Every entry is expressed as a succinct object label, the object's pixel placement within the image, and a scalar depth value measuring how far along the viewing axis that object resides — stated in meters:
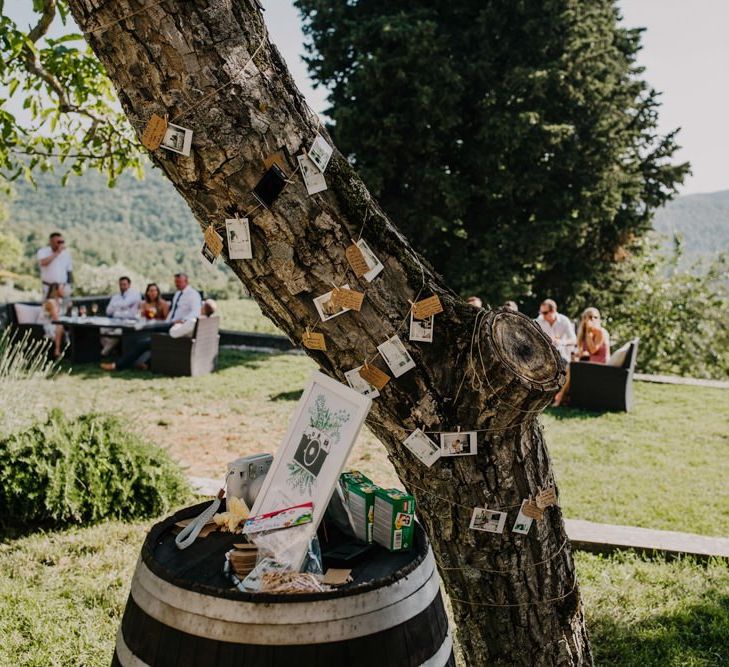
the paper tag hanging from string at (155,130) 1.76
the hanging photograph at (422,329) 2.05
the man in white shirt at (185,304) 11.12
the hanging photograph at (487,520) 2.18
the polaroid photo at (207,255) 1.97
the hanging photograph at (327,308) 1.97
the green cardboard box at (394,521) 1.88
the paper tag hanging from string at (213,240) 1.91
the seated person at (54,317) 11.59
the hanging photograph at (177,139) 1.77
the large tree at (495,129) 14.55
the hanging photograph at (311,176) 1.90
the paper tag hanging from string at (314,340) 2.02
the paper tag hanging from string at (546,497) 2.23
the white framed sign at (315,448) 1.88
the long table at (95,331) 10.92
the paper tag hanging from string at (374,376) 2.03
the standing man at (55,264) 12.02
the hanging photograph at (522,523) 2.21
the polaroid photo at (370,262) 1.99
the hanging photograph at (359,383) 2.04
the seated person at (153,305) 11.81
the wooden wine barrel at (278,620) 1.50
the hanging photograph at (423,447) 2.09
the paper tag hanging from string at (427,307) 2.06
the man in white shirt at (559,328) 9.57
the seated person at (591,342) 9.50
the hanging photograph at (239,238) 1.87
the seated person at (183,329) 10.42
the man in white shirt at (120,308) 11.95
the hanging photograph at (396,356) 2.02
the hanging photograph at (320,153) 1.91
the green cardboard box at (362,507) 1.93
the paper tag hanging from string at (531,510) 2.21
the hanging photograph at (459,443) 2.09
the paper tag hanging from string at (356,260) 1.97
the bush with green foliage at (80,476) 4.67
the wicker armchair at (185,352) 10.38
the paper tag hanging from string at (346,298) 1.96
